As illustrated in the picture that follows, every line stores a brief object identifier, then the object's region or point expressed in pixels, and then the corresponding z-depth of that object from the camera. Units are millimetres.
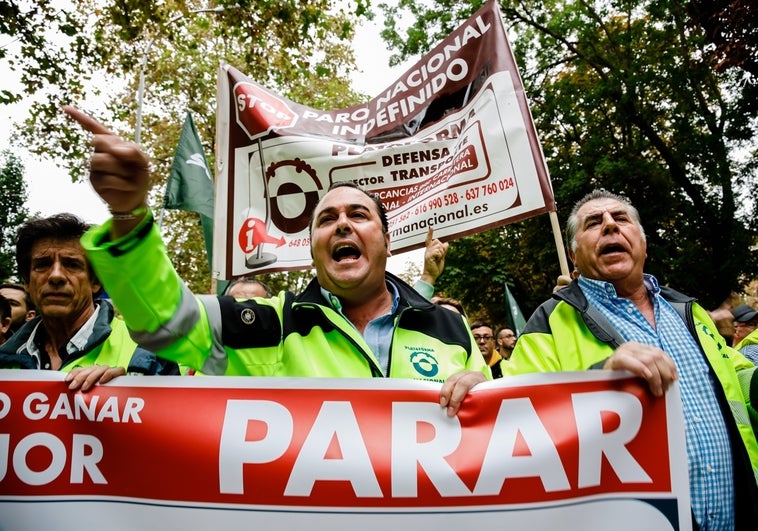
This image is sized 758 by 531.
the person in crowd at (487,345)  5787
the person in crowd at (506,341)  6926
